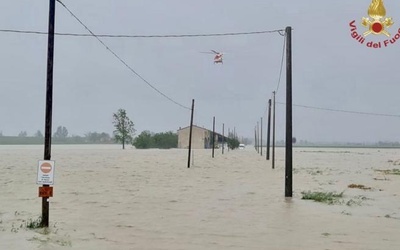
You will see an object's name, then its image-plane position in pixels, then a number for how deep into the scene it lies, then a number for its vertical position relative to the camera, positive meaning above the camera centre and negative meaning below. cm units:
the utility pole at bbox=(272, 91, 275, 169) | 4119 +186
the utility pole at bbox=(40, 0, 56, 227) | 995 +118
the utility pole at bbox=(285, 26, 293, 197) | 1652 +113
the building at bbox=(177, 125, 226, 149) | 10796 +196
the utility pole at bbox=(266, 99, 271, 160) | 4430 +205
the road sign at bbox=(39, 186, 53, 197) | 955 -91
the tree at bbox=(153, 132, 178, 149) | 11050 +130
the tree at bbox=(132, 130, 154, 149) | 10686 +96
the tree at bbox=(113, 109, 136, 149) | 10844 +397
